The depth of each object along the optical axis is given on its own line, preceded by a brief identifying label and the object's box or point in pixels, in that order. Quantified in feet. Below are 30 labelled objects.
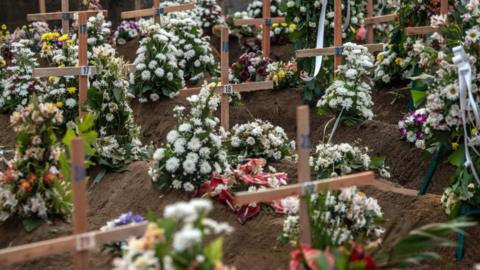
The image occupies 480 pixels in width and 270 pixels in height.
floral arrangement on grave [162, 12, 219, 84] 35.58
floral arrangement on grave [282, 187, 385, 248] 17.84
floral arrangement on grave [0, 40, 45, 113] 32.09
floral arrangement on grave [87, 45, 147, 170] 25.39
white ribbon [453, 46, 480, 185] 19.45
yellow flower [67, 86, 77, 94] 27.89
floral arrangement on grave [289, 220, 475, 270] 12.55
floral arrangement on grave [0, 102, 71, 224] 19.11
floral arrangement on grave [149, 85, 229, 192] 21.42
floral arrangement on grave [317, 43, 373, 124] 28.12
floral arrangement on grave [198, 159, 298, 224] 20.98
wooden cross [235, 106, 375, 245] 14.97
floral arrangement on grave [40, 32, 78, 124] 27.94
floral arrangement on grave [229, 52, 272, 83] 34.68
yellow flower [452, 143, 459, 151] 20.48
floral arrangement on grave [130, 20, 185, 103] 31.09
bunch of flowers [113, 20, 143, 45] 42.45
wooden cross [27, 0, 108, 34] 35.27
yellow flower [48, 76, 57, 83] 28.54
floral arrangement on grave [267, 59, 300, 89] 33.92
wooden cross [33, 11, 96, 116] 25.39
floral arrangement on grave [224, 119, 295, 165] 24.29
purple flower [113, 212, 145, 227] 17.06
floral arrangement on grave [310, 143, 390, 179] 23.20
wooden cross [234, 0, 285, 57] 36.96
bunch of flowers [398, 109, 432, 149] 25.89
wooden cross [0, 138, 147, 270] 13.94
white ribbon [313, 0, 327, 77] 31.71
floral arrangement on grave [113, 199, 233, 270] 11.30
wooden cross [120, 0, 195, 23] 36.96
